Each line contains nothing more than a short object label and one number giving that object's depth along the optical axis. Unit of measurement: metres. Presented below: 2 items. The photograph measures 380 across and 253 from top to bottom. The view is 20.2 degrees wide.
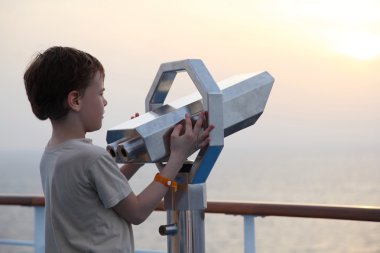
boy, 2.32
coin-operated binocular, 2.19
